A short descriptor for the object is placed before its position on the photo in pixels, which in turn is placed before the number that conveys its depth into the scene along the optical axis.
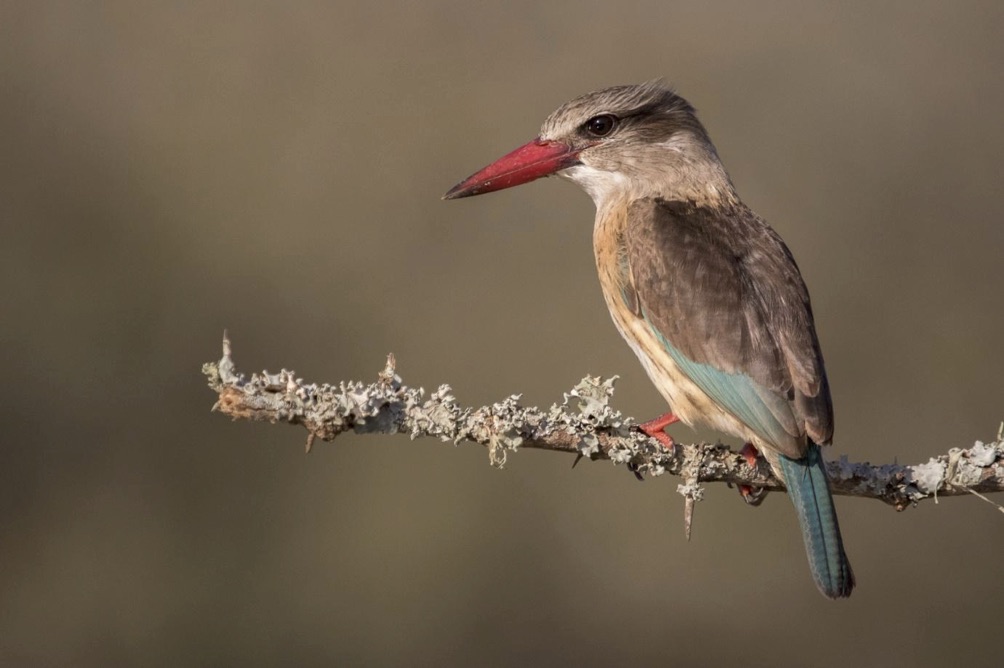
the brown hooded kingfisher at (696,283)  6.87
